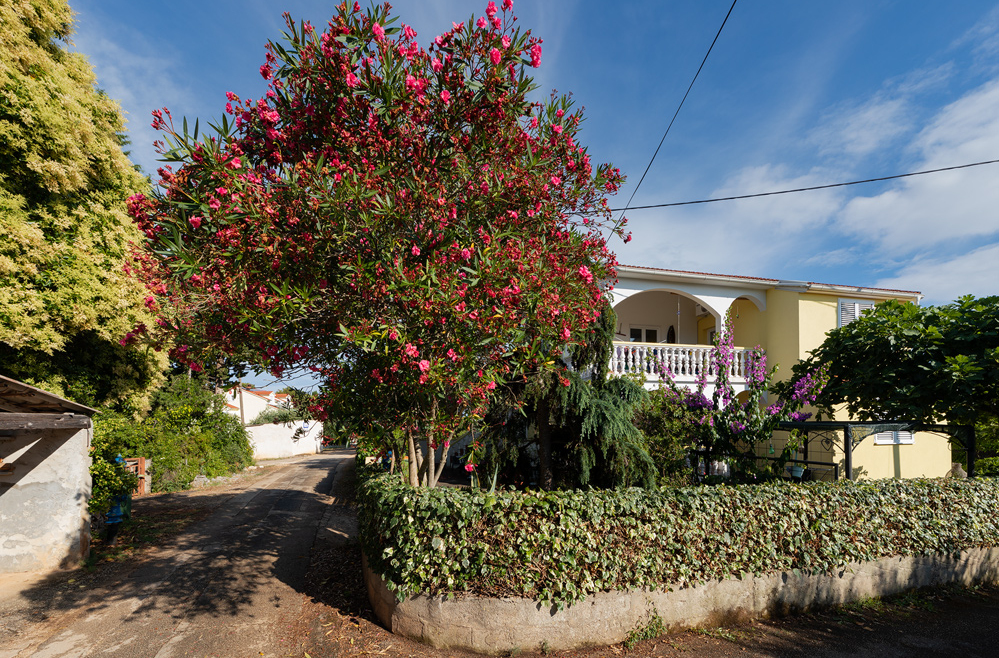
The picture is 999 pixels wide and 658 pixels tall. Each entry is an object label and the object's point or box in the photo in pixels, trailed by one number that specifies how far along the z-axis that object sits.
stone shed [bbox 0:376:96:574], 7.39
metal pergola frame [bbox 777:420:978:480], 9.20
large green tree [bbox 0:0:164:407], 9.45
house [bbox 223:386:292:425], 40.98
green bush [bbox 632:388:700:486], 10.45
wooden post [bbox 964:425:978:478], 9.27
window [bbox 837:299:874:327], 15.76
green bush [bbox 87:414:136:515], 8.47
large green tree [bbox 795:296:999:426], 8.89
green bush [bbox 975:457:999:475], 19.27
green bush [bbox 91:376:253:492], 14.59
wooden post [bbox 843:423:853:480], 9.08
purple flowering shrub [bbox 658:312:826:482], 9.42
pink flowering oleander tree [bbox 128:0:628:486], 4.50
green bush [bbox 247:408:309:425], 38.76
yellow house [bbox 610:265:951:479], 13.91
